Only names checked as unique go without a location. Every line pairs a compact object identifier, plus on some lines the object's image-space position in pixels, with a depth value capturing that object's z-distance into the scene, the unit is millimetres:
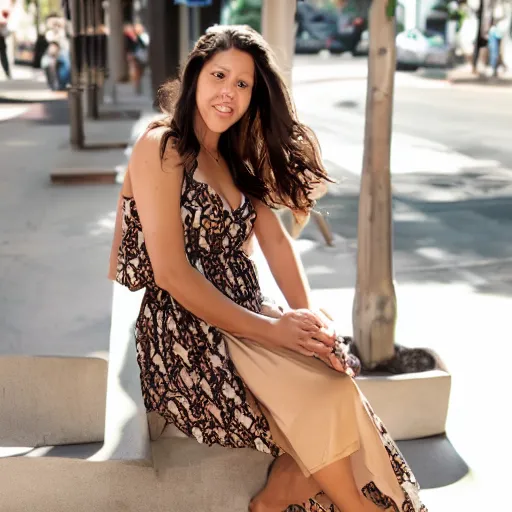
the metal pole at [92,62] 15692
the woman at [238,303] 2553
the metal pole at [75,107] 11766
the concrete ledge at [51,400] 3193
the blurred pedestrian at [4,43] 27609
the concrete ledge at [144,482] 2852
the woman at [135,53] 23219
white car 31641
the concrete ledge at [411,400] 3602
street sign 17562
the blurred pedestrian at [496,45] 28061
